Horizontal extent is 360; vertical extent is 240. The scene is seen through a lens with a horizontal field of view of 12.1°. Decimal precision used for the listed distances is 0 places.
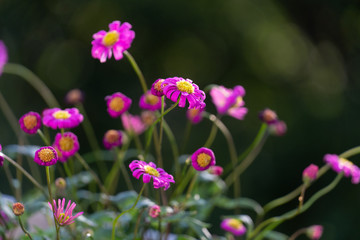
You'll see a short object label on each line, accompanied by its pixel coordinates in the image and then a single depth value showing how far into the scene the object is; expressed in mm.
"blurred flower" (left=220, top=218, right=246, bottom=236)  1033
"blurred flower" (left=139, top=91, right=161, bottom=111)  993
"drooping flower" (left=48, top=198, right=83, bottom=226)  923
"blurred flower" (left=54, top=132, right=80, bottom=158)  968
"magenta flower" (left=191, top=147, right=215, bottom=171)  946
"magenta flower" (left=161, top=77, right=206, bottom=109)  925
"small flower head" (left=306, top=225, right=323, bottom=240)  1028
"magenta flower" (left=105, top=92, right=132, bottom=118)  980
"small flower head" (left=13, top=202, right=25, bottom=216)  928
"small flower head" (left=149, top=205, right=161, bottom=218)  951
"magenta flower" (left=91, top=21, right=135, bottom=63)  979
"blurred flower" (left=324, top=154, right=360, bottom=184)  1001
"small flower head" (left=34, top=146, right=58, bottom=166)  921
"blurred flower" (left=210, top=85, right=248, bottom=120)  1018
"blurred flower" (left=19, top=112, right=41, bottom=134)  963
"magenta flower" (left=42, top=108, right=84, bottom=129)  965
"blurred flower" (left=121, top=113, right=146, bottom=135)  1103
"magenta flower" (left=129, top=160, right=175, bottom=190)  917
